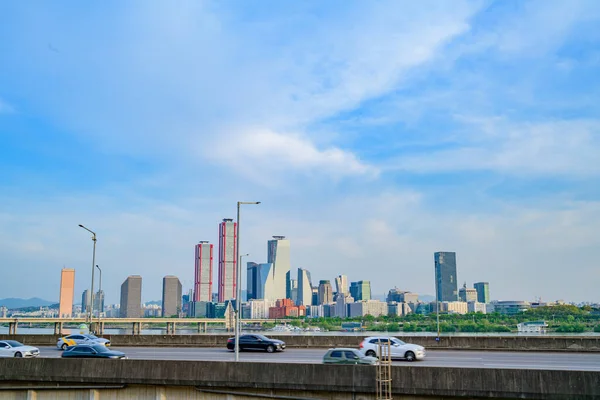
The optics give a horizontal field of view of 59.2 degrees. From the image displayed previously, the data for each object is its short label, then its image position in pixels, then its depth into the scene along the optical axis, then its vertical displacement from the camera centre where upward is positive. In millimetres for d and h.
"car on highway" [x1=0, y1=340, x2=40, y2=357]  34781 -3920
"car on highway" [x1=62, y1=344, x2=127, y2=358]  31083 -3639
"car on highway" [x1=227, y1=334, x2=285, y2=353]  40031 -4118
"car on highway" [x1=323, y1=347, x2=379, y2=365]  26797 -3513
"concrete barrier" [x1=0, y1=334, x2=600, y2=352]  39719 -4415
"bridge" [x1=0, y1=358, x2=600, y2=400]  19672 -3791
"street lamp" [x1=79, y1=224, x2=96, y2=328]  49794 +2837
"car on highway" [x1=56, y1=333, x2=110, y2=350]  42484 -4021
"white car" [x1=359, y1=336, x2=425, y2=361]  32406 -3755
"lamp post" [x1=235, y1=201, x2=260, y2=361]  32438 +1074
